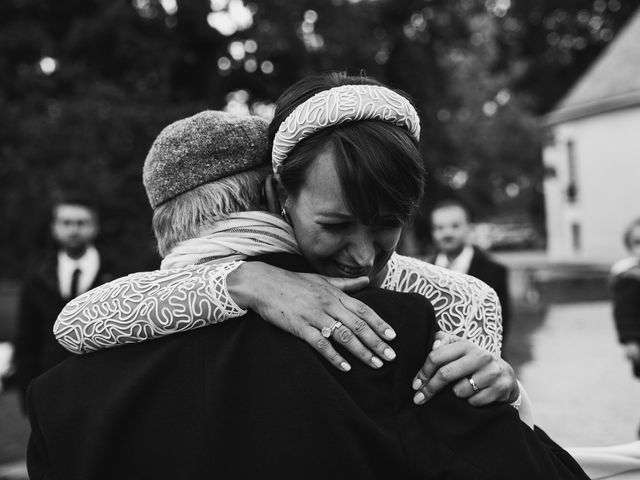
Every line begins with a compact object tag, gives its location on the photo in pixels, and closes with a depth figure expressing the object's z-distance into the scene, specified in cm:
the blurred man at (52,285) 481
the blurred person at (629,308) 553
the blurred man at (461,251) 564
